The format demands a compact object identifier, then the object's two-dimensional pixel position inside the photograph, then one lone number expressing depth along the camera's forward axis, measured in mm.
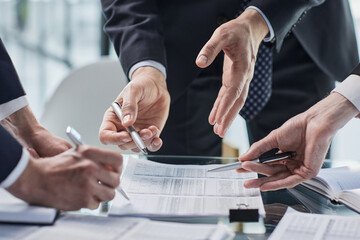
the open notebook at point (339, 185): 1005
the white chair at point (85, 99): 2023
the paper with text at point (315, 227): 808
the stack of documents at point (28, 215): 794
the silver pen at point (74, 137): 850
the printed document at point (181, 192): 916
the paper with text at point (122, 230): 744
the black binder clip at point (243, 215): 893
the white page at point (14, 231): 735
